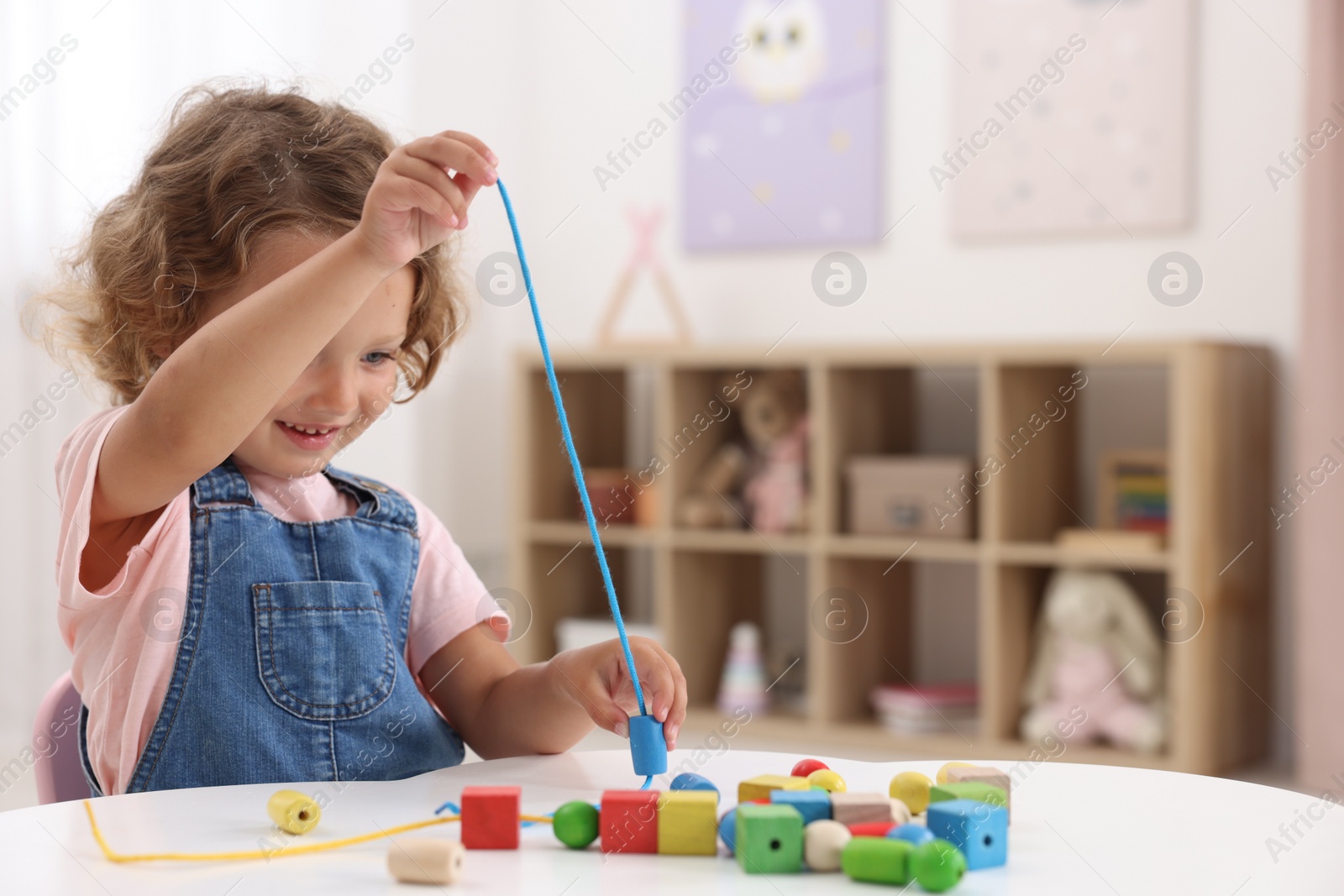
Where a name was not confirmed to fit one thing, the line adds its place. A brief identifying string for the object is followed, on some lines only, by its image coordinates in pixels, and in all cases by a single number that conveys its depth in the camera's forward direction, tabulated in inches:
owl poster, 200.8
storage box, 185.9
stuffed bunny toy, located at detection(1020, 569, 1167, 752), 179.0
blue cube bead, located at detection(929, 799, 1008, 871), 85.4
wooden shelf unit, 175.7
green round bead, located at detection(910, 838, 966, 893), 80.0
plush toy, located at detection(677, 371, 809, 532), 193.9
